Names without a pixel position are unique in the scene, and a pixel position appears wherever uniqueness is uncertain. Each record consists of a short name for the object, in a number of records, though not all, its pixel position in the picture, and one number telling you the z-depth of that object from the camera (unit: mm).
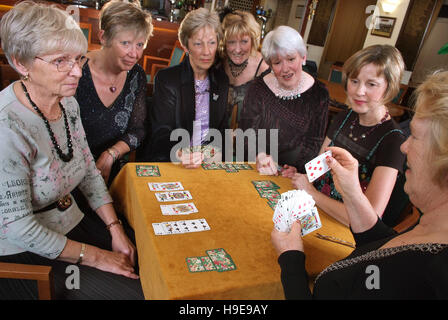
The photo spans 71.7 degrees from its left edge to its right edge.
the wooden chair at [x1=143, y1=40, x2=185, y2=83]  4842
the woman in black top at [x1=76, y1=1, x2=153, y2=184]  2236
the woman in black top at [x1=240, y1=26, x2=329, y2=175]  2381
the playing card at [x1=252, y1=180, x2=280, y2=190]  1897
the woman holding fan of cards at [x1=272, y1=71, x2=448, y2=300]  834
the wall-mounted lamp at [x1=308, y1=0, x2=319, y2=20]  9812
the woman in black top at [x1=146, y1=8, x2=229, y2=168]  2578
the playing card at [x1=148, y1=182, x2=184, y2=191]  1680
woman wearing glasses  1295
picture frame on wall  8227
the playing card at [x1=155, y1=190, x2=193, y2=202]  1591
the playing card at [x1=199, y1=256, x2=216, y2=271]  1182
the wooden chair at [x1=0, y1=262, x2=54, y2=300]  1155
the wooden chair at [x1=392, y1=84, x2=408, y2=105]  5858
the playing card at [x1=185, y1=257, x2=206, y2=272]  1163
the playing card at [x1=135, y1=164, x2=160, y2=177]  1813
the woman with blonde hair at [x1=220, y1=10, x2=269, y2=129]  2912
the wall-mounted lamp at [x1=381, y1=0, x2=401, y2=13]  8091
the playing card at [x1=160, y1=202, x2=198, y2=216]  1485
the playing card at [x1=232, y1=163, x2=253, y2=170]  2121
